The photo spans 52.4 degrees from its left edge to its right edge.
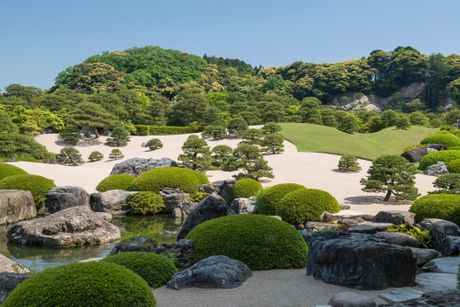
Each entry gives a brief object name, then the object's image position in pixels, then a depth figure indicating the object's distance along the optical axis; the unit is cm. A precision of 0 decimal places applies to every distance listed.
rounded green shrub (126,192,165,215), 1677
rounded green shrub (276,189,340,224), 1226
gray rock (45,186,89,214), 1563
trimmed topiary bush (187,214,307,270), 708
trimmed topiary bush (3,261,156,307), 441
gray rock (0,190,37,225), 1481
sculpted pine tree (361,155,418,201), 1689
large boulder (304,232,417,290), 580
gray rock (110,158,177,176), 2396
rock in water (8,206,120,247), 1156
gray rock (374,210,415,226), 1077
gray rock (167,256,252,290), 591
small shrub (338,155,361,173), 2414
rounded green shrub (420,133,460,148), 3089
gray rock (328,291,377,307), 469
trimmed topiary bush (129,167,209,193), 1799
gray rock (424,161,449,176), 2361
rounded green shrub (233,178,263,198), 1686
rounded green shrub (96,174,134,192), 1931
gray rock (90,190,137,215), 1672
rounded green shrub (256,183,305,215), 1388
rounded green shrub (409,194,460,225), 1117
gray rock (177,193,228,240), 1052
